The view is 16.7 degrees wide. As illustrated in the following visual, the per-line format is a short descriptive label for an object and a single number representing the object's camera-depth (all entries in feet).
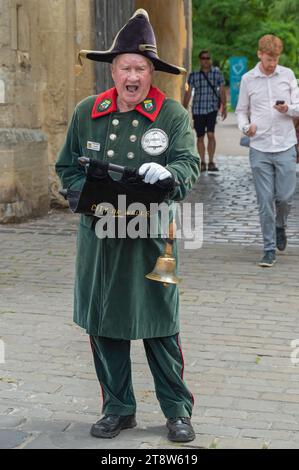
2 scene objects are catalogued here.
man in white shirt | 27.94
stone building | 34.81
